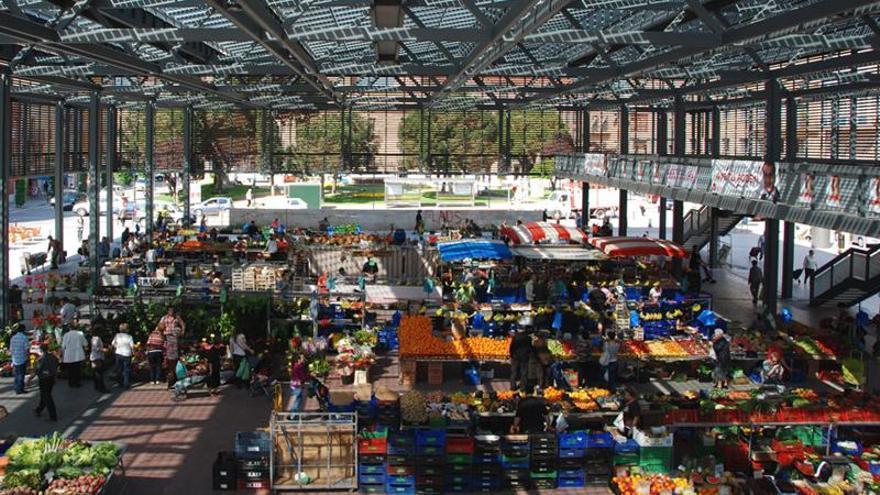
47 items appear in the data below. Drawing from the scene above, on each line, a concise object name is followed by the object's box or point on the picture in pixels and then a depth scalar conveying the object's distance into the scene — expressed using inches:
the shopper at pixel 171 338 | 686.5
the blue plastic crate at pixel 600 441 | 499.2
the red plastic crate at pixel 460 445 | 491.5
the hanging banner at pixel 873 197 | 563.5
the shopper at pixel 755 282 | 1051.9
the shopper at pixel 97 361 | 663.1
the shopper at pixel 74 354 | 660.1
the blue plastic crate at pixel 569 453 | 497.7
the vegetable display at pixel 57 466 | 428.1
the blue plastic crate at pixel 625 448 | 501.4
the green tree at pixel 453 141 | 1809.8
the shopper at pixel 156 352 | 682.8
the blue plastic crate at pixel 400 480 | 486.0
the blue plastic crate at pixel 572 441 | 496.7
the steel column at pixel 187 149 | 1636.2
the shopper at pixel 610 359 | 681.0
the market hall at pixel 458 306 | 492.4
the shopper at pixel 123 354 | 668.7
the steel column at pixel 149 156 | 1441.9
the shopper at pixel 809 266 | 1124.6
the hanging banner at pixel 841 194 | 593.3
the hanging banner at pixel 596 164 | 1315.2
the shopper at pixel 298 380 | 645.3
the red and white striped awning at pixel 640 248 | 941.8
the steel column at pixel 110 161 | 1402.6
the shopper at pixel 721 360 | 673.6
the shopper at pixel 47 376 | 585.6
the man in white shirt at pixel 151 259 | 1069.9
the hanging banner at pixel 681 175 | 919.0
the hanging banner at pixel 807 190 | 660.1
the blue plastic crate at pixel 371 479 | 489.1
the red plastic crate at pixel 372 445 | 488.7
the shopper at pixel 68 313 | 782.1
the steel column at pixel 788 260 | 1097.4
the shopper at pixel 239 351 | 680.4
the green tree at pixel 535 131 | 1849.2
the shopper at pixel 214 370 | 657.0
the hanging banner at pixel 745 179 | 734.5
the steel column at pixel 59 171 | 1285.7
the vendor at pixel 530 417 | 514.9
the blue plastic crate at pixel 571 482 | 498.6
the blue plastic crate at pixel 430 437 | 491.5
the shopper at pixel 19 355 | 644.7
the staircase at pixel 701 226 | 1375.5
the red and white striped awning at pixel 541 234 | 1072.8
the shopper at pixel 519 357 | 655.8
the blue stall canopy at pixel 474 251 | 938.1
